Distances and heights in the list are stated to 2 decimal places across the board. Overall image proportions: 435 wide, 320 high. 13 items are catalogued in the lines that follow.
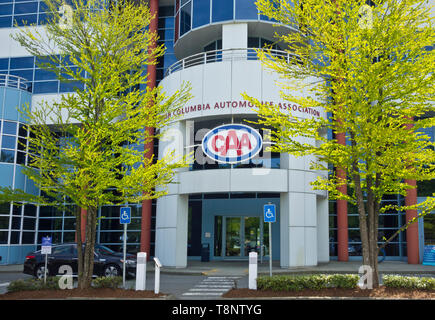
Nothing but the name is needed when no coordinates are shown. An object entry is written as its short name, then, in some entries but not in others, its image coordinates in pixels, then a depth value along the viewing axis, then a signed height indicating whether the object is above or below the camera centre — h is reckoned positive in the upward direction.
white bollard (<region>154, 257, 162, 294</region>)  12.98 -1.70
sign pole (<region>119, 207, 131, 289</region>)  15.77 +0.17
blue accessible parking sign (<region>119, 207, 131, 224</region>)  15.77 +0.17
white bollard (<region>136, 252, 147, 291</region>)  13.44 -1.67
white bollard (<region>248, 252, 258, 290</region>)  12.95 -1.55
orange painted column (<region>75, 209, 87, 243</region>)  28.02 -0.32
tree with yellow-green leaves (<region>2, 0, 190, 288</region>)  12.38 +2.85
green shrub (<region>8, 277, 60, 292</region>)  12.80 -1.93
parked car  17.70 -1.70
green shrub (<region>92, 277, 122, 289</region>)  13.00 -1.86
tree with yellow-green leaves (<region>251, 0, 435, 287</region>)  11.66 +3.61
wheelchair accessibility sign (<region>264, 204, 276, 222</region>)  14.93 +0.29
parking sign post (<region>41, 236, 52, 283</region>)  15.94 -0.98
